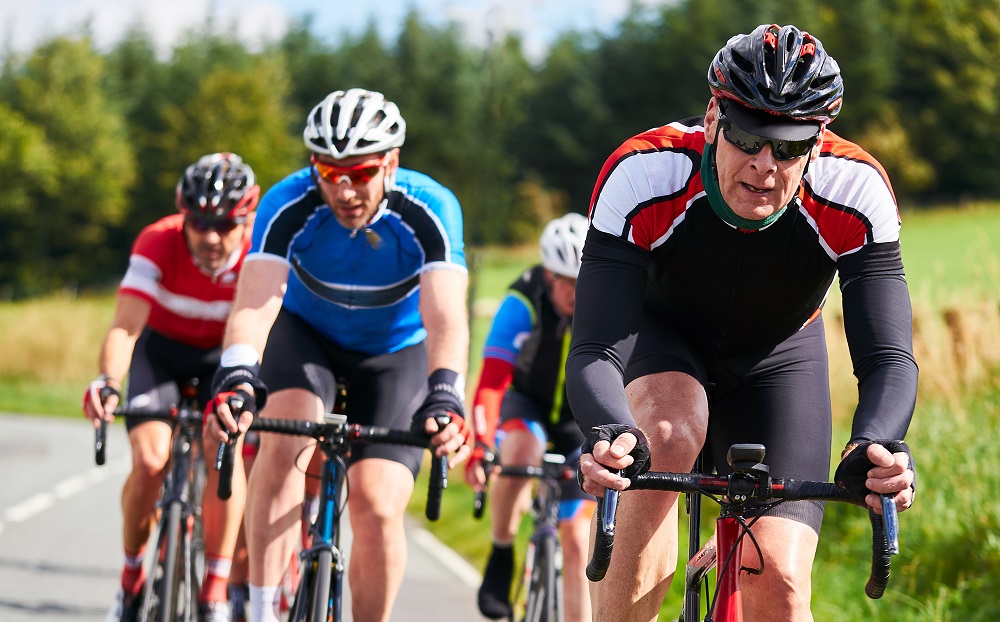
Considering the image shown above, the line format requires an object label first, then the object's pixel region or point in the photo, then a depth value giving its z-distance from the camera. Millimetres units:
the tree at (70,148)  69438
